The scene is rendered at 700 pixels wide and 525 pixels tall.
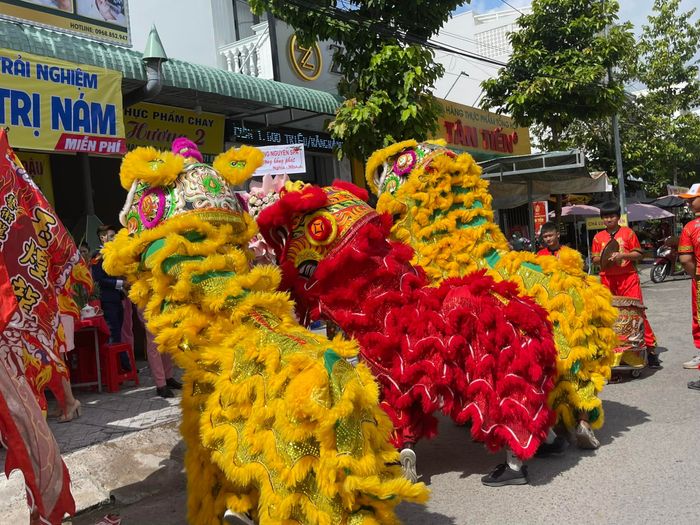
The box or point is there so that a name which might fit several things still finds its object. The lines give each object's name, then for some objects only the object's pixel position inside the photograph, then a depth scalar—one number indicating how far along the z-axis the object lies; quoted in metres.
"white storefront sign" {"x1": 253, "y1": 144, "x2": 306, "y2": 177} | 6.58
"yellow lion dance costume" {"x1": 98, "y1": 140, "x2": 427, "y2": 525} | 1.97
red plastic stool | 5.75
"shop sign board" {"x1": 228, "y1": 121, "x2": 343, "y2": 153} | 9.15
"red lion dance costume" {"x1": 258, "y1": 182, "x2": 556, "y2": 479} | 3.32
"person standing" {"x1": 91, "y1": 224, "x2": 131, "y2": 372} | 6.29
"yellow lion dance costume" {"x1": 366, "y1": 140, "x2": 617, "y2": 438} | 3.82
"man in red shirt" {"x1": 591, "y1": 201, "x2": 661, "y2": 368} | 5.88
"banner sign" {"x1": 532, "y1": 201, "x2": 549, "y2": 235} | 18.45
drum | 5.77
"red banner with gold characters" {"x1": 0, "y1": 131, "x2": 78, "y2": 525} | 2.37
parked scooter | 13.68
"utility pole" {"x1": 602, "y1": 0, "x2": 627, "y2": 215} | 14.99
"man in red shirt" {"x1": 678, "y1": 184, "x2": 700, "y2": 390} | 5.21
